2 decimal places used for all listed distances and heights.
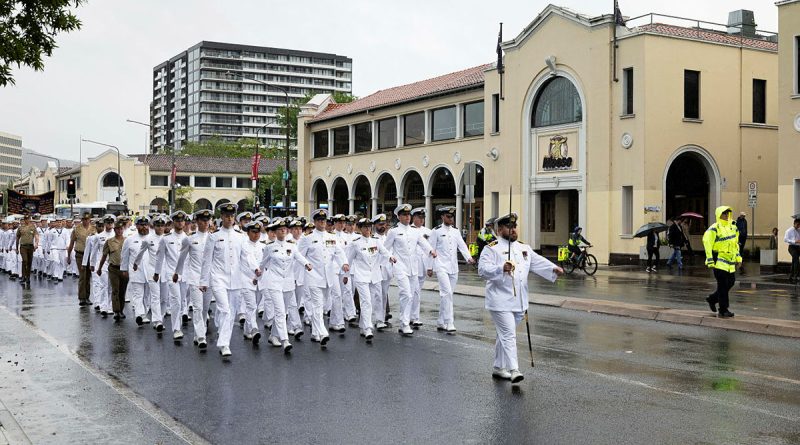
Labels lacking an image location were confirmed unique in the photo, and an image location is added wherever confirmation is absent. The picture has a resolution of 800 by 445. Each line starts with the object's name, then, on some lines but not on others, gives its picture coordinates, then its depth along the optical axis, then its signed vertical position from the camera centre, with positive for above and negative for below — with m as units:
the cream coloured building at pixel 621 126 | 31.34 +3.25
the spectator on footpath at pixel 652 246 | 28.25 -1.24
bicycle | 27.14 -1.72
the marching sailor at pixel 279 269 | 12.02 -0.86
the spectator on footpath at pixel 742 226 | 27.56 -0.57
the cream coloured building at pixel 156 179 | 85.25 +3.15
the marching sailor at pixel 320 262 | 12.62 -0.82
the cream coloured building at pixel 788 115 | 26.00 +2.84
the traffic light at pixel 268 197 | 38.23 +0.58
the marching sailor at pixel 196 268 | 12.09 -0.84
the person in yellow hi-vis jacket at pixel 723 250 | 14.03 -0.68
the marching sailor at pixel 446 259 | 13.36 -0.80
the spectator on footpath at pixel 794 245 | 22.62 -0.97
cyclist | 27.27 -1.07
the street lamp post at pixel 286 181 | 40.28 +1.36
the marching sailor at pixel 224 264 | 11.62 -0.75
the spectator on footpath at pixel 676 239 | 28.73 -1.02
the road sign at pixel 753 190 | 25.43 +0.54
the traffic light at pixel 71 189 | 39.56 +1.01
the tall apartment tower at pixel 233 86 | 144.88 +21.60
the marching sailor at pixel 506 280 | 9.12 -0.78
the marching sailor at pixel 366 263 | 13.24 -0.84
